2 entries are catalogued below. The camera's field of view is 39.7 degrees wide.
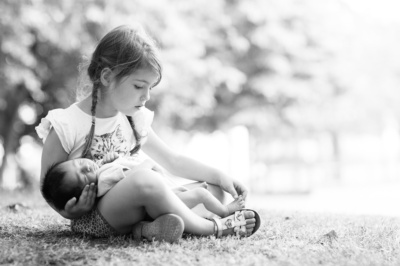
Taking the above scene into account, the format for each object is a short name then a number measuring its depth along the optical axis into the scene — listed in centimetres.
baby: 288
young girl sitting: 284
